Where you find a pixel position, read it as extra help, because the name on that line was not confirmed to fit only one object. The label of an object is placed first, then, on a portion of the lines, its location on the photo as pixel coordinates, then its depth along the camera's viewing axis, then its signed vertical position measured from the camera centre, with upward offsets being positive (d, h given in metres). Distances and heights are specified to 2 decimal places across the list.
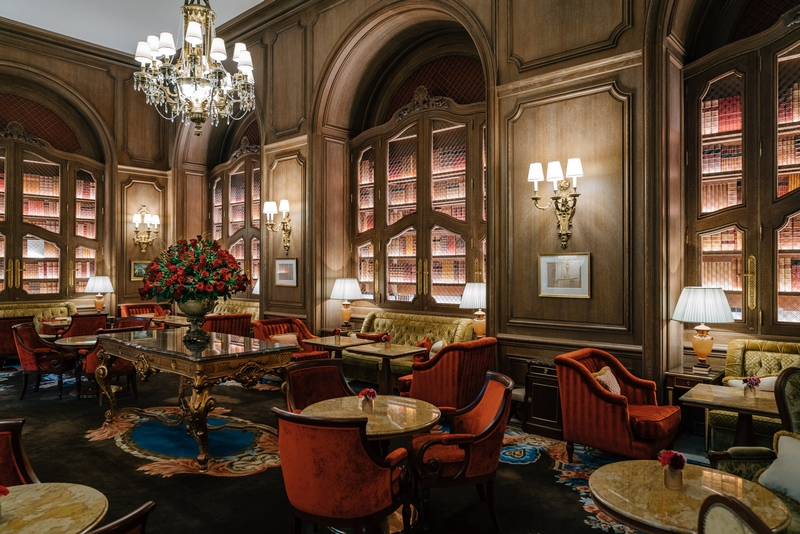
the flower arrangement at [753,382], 3.74 -0.73
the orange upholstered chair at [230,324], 7.61 -0.70
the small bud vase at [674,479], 2.32 -0.85
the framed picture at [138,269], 10.21 +0.10
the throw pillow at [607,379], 4.21 -0.81
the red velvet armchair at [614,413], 3.91 -1.03
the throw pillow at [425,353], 5.98 -0.83
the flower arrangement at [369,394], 3.36 -0.72
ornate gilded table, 4.10 -0.68
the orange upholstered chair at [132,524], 1.48 -0.67
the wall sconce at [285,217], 8.09 +0.82
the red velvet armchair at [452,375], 5.02 -0.93
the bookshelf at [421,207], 6.81 +0.87
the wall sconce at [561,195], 5.07 +0.71
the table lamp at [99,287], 9.30 -0.20
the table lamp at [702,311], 4.29 -0.30
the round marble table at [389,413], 2.90 -0.80
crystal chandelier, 5.25 +1.95
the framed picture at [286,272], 8.05 +0.03
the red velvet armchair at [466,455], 3.02 -1.02
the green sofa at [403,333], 6.49 -0.72
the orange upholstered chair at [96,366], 6.05 -1.02
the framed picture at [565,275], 5.09 -0.02
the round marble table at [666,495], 2.08 -0.90
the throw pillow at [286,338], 6.95 -0.80
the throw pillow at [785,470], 2.46 -0.89
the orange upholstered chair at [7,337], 8.17 -0.91
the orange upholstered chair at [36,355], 6.42 -0.93
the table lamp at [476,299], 5.94 -0.27
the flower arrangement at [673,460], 2.29 -0.77
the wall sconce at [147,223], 10.22 +0.87
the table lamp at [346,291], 7.26 -0.23
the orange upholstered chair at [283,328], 7.09 -0.71
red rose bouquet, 4.62 +0.00
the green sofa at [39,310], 8.95 -0.57
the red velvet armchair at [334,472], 2.54 -0.92
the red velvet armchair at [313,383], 3.89 -0.78
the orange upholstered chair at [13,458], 2.40 -0.79
